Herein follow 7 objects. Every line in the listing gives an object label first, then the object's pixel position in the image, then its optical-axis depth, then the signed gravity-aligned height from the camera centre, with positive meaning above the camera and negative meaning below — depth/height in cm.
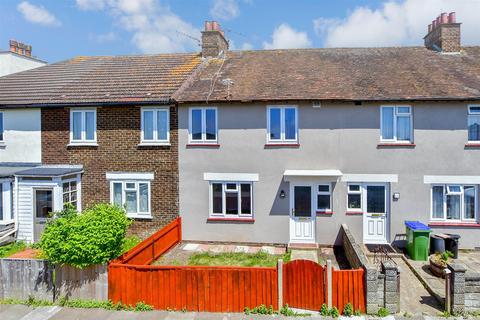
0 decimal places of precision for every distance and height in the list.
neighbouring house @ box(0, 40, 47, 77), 1923 +577
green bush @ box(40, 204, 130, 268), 858 -205
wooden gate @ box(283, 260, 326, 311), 834 -308
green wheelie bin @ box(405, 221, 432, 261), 1184 -289
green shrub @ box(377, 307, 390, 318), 815 -364
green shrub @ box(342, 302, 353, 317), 823 -361
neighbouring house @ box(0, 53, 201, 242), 1373 +29
